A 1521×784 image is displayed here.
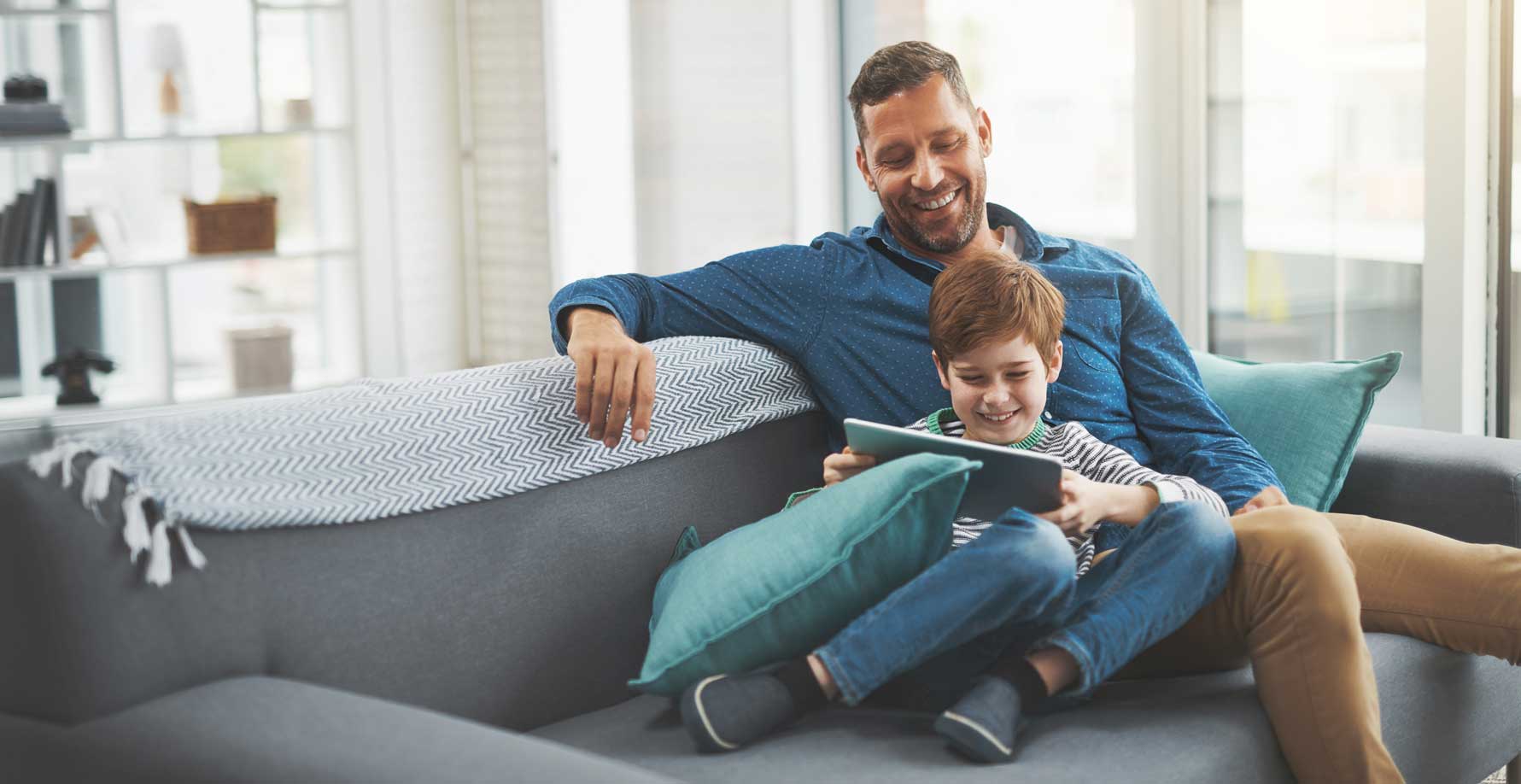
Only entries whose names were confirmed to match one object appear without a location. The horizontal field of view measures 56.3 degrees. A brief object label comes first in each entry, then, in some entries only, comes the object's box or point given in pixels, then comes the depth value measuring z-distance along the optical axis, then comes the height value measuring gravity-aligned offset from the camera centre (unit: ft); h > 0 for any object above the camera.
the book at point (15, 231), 13.61 +0.14
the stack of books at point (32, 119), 13.33 +1.18
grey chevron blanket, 4.56 -0.77
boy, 4.83 -1.32
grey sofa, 4.07 -1.38
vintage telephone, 14.03 -1.27
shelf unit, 14.10 -0.07
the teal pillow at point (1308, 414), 6.79 -0.99
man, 5.18 -0.68
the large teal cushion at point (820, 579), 5.00 -1.25
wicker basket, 14.71 +0.14
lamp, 14.53 +1.84
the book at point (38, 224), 13.69 +0.20
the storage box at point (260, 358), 15.12 -1.27
